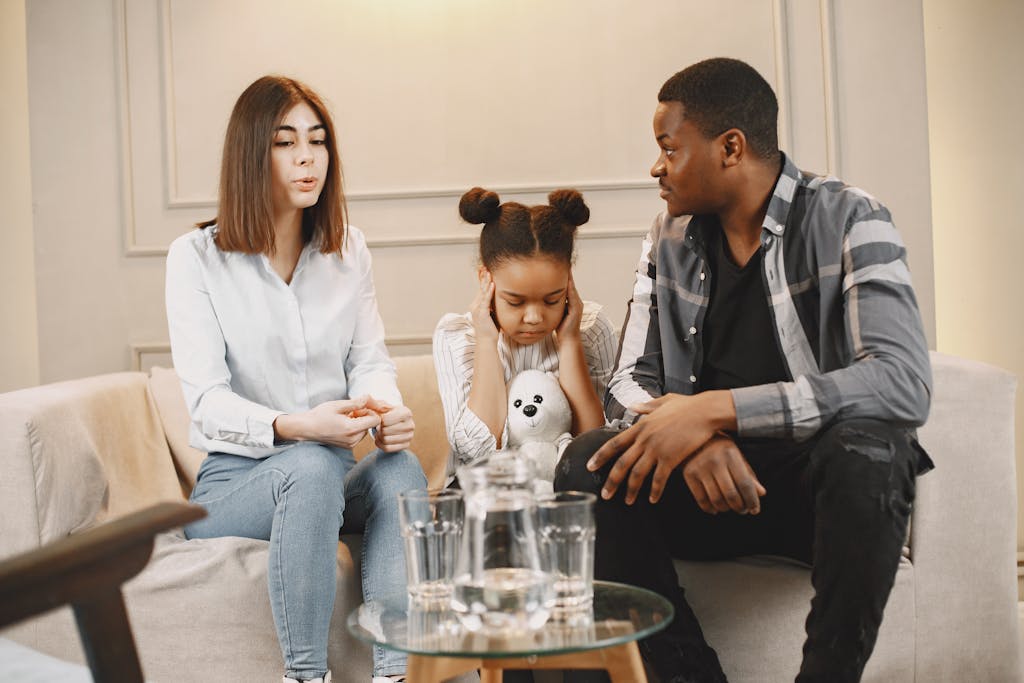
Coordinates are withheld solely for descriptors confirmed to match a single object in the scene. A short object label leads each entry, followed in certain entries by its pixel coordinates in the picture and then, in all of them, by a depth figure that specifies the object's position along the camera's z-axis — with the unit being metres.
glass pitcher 1.12
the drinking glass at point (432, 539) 1.18
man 1.44
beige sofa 1.78
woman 1.73
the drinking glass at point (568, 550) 1.14
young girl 2.12
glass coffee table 1.05
